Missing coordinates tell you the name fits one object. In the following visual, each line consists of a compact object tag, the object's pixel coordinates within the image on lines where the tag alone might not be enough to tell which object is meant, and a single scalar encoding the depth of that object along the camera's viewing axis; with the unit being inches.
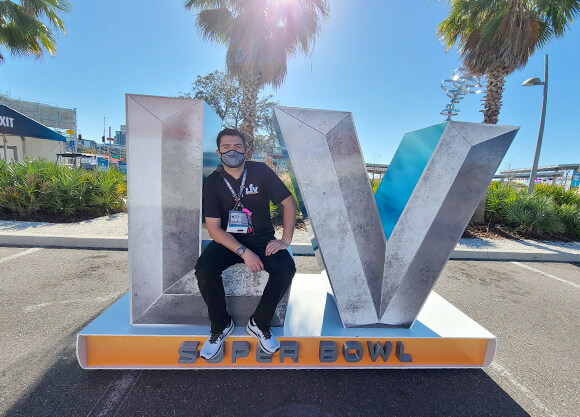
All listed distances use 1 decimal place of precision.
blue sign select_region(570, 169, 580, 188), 737.5
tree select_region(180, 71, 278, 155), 845.2
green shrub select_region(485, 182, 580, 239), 284.8
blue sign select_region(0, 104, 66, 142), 434.9
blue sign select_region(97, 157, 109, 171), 942.5
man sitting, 77.9
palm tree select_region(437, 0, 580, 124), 284.7
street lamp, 350.5
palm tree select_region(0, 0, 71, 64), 378.9
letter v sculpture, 83.2
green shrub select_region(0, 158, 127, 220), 257.1
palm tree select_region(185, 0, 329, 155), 309.7
